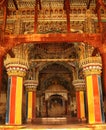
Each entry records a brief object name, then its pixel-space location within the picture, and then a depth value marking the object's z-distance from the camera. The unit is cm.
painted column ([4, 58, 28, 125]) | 907
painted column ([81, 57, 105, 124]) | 900
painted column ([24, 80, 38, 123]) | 1434
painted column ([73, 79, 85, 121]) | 1460
